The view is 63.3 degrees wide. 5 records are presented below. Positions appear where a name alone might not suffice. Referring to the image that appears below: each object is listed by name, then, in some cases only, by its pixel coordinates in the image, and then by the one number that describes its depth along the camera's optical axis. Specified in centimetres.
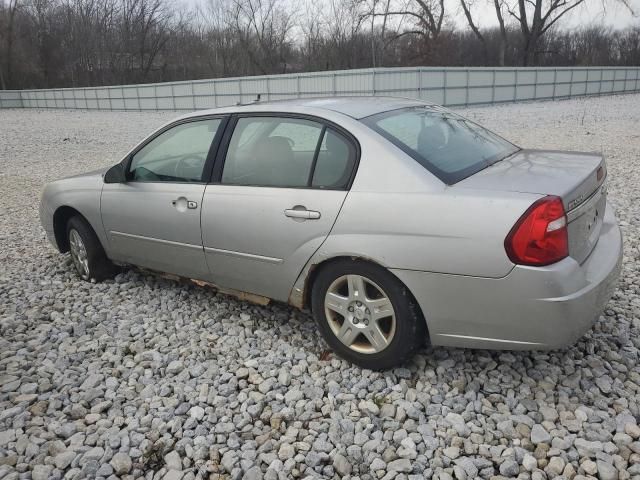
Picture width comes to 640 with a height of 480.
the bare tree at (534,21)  4450
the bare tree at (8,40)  5378
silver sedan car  240
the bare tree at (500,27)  4591
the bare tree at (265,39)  5484
